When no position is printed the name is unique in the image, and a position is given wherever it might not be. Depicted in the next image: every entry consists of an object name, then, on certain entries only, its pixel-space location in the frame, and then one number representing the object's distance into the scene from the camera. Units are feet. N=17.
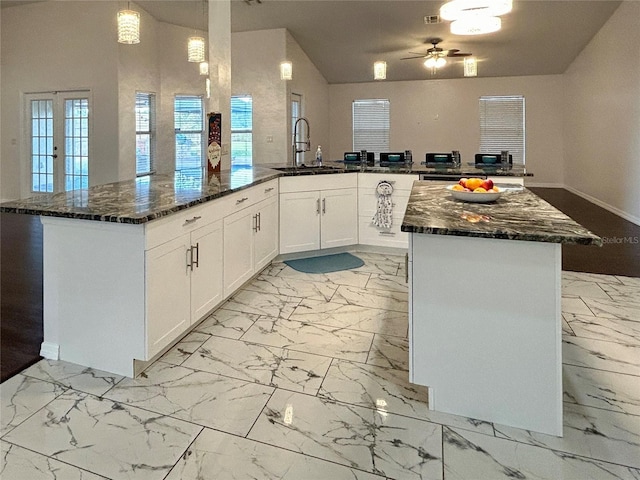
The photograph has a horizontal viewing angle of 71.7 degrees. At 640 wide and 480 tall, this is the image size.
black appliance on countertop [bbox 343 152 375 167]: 16.83
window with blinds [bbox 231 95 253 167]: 25.64
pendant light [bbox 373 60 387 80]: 22.88
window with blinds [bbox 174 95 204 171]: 26.08
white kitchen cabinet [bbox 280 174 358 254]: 13.56
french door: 23.66
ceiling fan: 23.13
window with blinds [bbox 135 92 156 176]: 24.03
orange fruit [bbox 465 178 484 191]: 8.02
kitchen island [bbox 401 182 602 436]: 5.62
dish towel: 14.19
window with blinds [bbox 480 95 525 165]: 32.83
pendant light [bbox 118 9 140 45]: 13.69
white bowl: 7.61
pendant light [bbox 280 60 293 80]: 21.48
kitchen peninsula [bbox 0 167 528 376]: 6.82
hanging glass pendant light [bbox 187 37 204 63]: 16.56
